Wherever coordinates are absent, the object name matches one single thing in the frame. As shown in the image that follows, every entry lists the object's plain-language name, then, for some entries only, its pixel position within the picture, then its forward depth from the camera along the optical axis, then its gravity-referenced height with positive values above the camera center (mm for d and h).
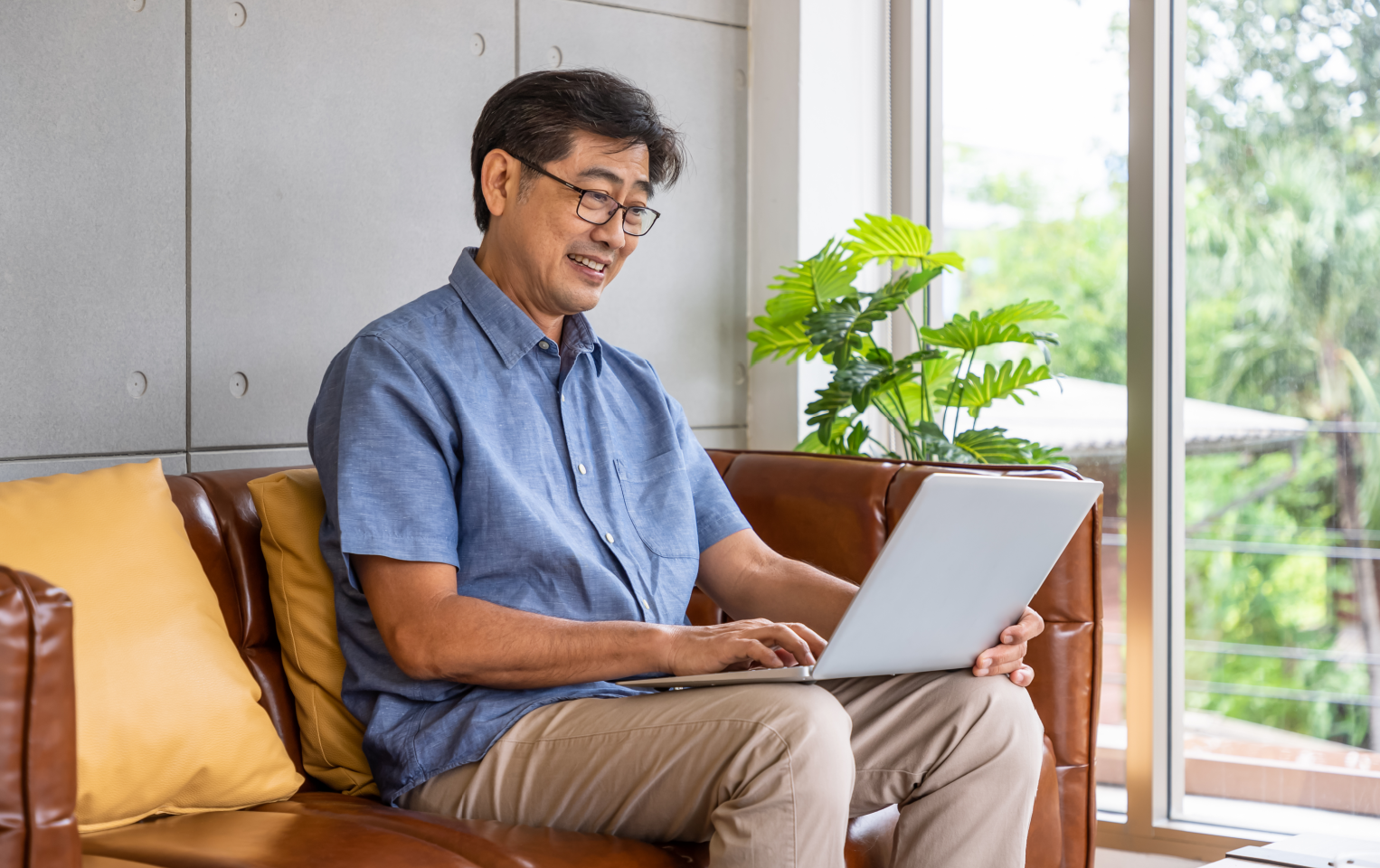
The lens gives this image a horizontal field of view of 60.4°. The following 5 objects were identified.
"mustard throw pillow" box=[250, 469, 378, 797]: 1664 -307
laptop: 1282 -181
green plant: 2629 +167
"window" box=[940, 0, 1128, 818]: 2875 +557
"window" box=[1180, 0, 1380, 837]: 2570 +12
